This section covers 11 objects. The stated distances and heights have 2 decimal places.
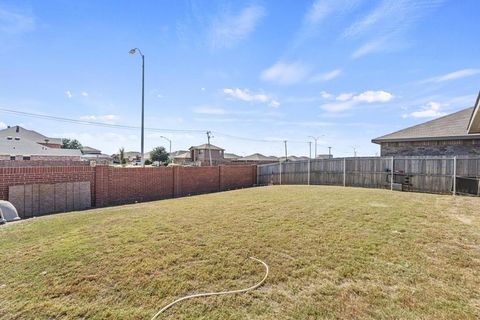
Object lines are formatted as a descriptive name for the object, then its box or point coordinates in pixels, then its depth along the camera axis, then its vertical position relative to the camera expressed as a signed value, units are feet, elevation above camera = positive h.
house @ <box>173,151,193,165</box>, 183.83 -0.19
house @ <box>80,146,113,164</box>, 221.87 +5.30
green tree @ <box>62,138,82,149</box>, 204.08 +10.82
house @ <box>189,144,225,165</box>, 156.56 +2.88
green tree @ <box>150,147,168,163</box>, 169.89 +1.80
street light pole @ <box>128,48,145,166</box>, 47.97 +11.54
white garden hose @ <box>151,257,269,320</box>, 8.46 -5.22
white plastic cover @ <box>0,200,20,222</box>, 21.90 -5.05
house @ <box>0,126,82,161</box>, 96.99 +2.68
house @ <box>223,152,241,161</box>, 205.57 +2.80
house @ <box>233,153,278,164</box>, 173.78 +1.08
